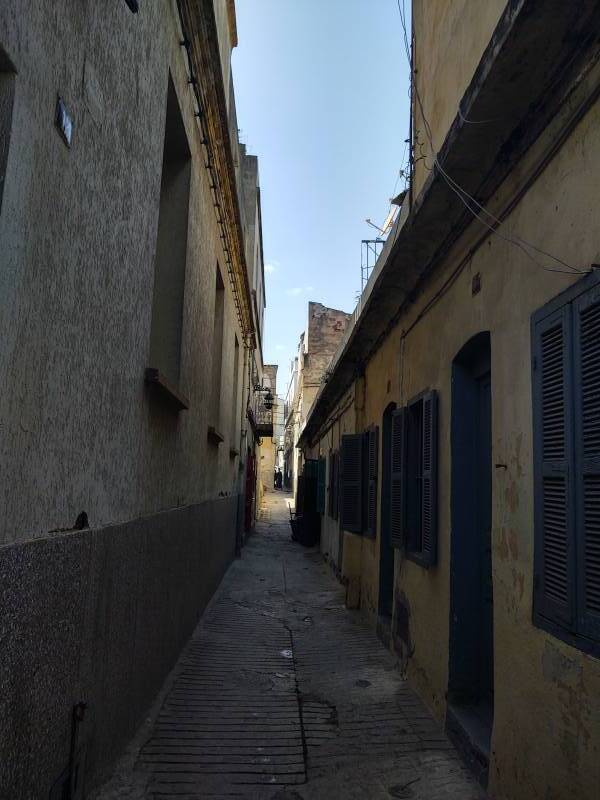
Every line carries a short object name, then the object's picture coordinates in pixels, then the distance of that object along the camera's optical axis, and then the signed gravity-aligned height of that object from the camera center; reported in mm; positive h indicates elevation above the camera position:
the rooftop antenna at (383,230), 8811 +3675
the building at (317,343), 27078 +6071
